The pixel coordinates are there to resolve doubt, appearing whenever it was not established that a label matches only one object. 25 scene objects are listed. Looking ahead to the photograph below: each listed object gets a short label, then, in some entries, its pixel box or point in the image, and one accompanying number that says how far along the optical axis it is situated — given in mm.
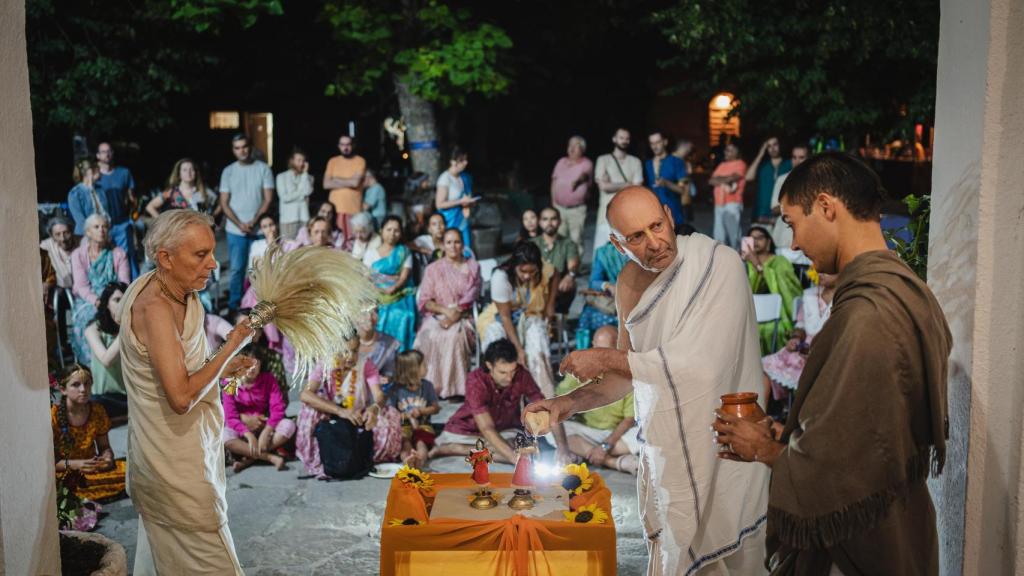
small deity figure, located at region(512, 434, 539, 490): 4688
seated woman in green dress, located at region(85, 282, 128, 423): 8352
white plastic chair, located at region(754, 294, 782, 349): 8438
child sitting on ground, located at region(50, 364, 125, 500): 6637
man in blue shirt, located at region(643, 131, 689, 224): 12242
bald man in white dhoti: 3910
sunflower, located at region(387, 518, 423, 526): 4185
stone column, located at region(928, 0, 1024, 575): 3289
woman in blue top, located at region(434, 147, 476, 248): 11719
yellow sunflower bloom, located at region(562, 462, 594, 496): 4504
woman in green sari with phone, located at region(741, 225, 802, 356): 8594
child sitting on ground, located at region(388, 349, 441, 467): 7598
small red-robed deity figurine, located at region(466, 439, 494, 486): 4738
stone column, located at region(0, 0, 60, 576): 3520
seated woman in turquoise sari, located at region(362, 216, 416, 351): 9445
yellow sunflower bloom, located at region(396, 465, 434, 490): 4629
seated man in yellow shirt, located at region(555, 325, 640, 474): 7242
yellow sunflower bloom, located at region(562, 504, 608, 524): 4188
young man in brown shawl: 2730
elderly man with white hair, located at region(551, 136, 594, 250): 11906
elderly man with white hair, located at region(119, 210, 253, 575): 4051
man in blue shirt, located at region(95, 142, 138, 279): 11203
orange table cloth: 4086
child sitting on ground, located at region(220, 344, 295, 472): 7355
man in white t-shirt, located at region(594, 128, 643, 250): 11695
